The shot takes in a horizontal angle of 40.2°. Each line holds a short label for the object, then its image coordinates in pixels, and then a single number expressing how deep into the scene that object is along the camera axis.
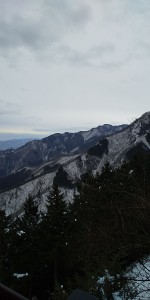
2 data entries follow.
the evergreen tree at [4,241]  21.75
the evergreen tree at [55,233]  21.39
